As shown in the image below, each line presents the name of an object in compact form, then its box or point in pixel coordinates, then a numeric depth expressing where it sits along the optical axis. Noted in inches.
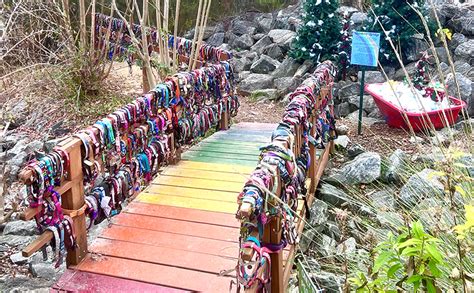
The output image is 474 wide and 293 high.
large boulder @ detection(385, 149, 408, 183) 148.1
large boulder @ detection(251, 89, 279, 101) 284.4
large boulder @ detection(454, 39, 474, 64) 263.1
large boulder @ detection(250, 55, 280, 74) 311.1
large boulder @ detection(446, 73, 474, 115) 221.9
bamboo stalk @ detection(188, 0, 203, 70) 201.7
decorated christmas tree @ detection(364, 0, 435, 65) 262.4
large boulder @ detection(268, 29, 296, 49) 325.7
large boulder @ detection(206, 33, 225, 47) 378.1
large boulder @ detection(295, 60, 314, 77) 286.3
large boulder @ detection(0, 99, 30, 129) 253.1
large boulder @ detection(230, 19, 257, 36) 380.0
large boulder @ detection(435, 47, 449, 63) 266.4
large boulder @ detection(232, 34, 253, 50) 359.3
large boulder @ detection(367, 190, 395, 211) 141.0
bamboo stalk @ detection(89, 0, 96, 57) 218.2
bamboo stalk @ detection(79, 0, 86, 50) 221.7
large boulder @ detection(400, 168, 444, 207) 111.0
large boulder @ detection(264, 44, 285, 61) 323.9
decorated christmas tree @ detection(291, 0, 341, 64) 282.4
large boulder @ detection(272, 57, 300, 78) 295.6
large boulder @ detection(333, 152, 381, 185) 172.2
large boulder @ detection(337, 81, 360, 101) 256.2
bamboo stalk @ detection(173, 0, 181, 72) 198.7
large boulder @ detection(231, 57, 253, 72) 325.7
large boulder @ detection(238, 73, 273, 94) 295.0
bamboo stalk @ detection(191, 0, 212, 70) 204.7
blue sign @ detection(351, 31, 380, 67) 207.6
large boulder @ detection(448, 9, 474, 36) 282.5
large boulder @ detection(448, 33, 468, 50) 275.7
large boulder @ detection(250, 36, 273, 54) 341.4
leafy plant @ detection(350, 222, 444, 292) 45.6
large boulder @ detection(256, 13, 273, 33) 373.7
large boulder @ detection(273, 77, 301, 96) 281.4
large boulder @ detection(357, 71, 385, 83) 264.6
